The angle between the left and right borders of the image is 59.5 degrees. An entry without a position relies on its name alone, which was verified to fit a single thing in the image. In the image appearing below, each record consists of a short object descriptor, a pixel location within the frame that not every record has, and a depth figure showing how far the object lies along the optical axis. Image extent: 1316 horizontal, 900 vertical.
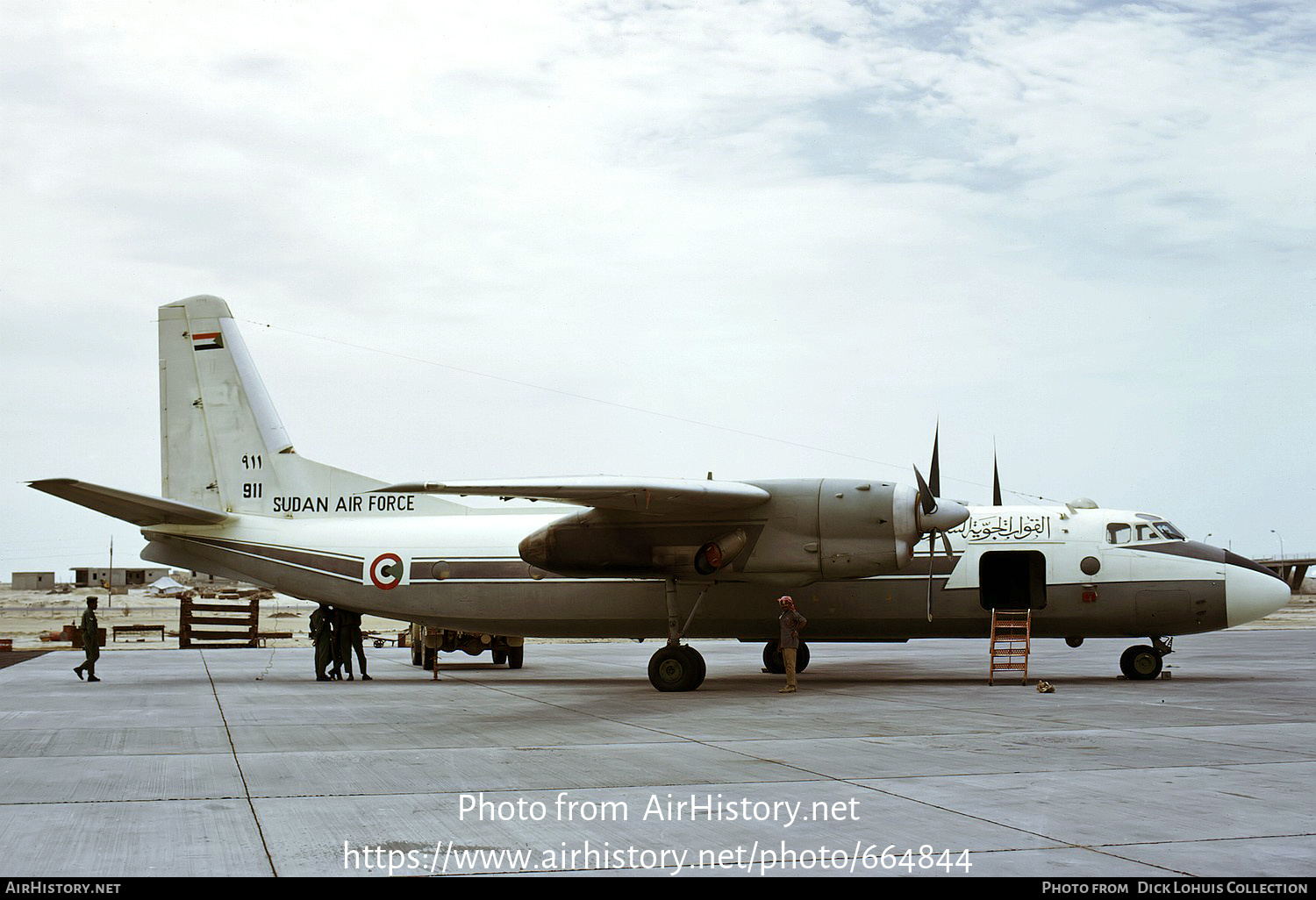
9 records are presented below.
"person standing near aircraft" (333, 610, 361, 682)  22.47
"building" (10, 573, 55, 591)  153.12
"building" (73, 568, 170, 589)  150.25
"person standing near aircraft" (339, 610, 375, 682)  22.48
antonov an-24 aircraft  18.05
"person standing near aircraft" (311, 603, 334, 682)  22.38
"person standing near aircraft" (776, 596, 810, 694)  18.17
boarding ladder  19.56
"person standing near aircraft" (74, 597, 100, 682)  20.95
